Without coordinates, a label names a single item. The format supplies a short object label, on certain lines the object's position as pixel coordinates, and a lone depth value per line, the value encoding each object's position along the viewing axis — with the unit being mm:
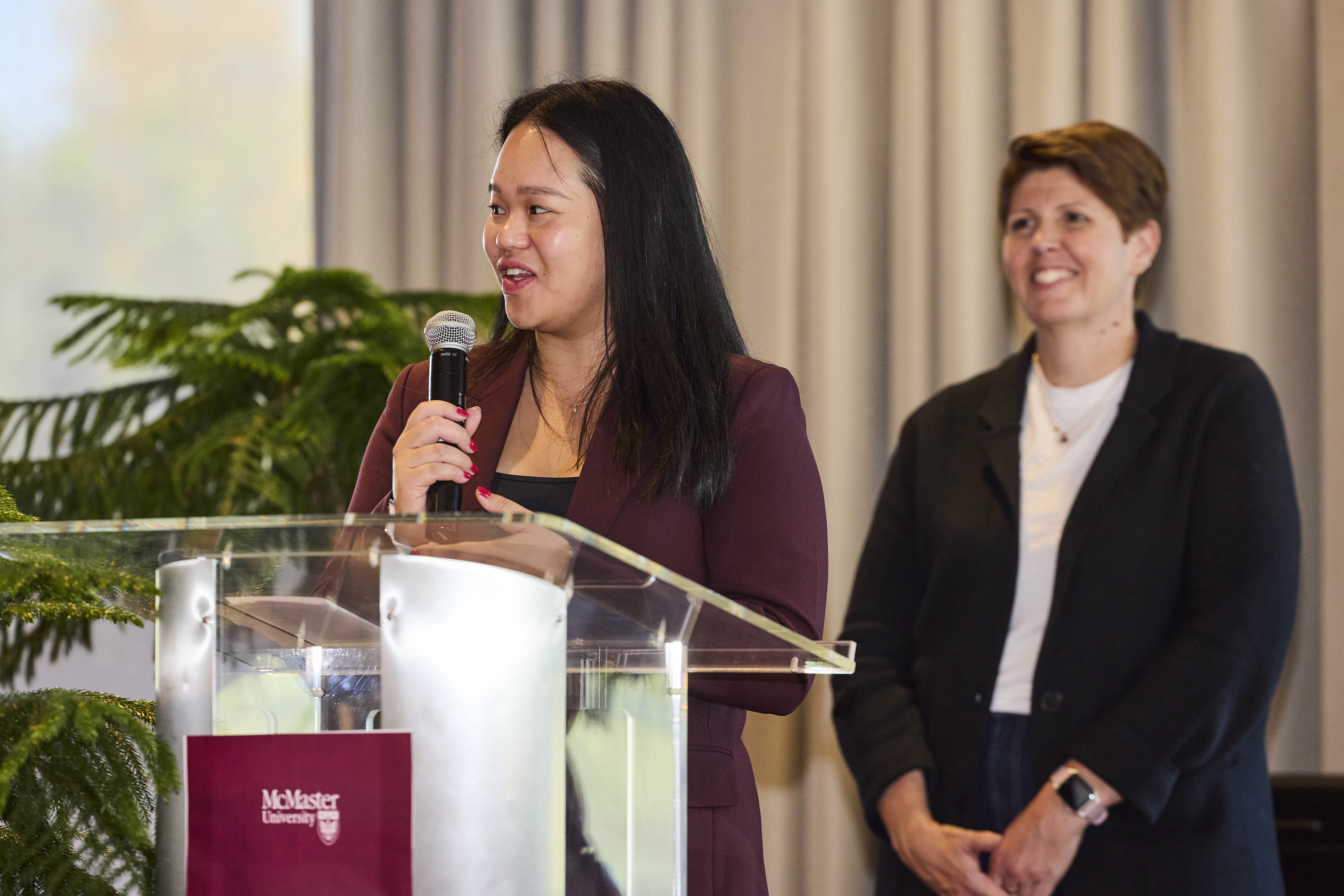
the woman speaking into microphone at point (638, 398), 4517
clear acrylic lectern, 3508
